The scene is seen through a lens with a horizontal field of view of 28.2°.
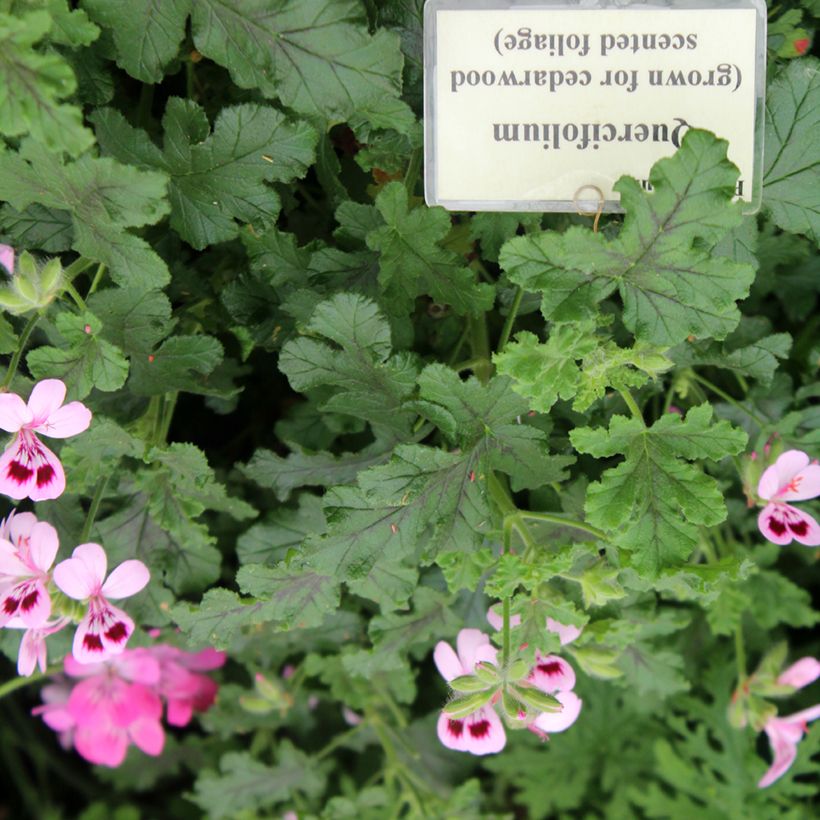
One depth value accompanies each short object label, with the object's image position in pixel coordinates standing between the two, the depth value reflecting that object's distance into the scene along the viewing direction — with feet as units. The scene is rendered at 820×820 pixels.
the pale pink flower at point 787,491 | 1.64
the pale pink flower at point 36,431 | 1.57
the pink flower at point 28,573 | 1.63
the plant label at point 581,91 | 1.60
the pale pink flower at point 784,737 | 1.95
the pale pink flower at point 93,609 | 1.65
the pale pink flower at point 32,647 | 1.65
